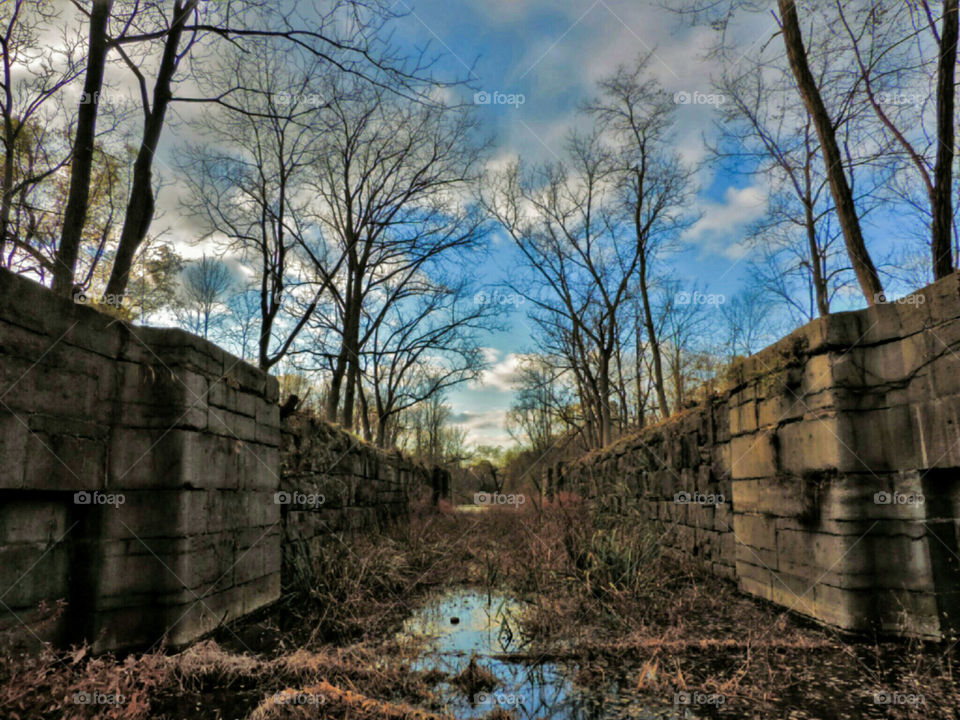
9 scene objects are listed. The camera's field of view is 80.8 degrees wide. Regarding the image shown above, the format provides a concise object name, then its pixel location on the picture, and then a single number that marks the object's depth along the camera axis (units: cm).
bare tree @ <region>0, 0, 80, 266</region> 929
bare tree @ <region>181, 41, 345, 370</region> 1497
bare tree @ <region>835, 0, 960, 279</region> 760
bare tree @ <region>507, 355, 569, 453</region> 2625
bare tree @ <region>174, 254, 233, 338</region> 2038
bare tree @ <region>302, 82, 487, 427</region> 1750
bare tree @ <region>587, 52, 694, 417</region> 1781
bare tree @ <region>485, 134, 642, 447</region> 1980
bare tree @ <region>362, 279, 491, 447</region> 2103
